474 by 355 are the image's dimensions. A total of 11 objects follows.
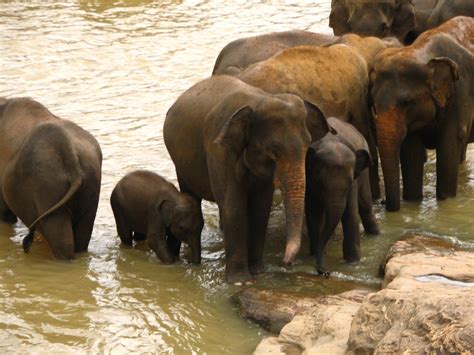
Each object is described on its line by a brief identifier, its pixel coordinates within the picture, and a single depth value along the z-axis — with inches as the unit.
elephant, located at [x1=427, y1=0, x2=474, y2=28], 1026.1
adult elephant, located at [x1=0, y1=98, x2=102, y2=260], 698.8
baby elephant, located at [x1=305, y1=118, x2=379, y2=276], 671.8
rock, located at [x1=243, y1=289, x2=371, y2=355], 531.5
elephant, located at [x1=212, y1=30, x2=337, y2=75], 888.3
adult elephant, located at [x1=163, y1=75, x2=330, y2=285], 636.1
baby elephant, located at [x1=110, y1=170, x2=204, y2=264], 717.9
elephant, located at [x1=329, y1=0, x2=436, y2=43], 1015.6
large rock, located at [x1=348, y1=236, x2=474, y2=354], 445.3
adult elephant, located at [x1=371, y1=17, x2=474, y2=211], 801.6
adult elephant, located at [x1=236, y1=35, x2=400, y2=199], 781.3
